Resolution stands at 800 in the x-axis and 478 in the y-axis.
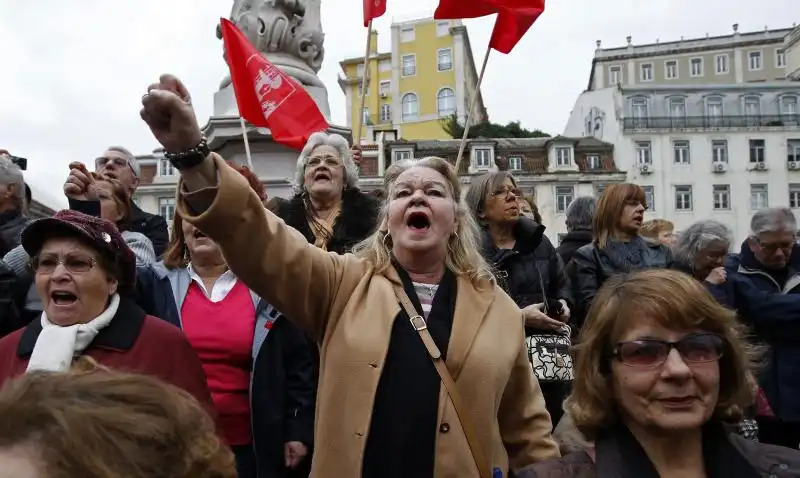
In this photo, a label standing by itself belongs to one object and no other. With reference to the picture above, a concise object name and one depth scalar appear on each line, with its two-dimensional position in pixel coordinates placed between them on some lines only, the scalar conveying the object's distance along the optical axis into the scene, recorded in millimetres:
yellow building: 65625
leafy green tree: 53406
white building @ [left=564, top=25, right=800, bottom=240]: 48812
